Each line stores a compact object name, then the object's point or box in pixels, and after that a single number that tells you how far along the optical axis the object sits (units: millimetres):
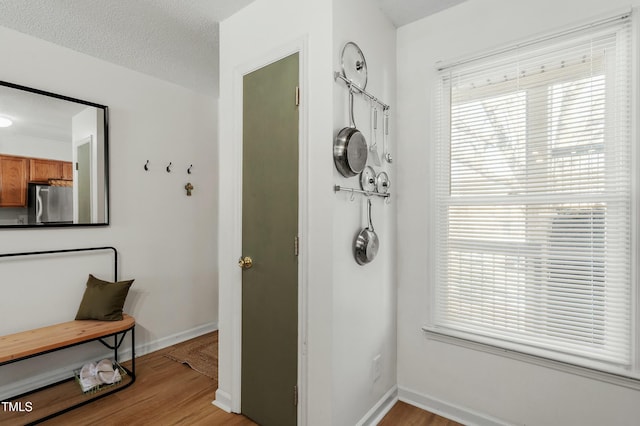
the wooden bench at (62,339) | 1896
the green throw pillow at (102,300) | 2389
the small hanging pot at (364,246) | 1777
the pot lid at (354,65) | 1682
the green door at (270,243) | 1760
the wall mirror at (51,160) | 2182
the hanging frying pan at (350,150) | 1605
